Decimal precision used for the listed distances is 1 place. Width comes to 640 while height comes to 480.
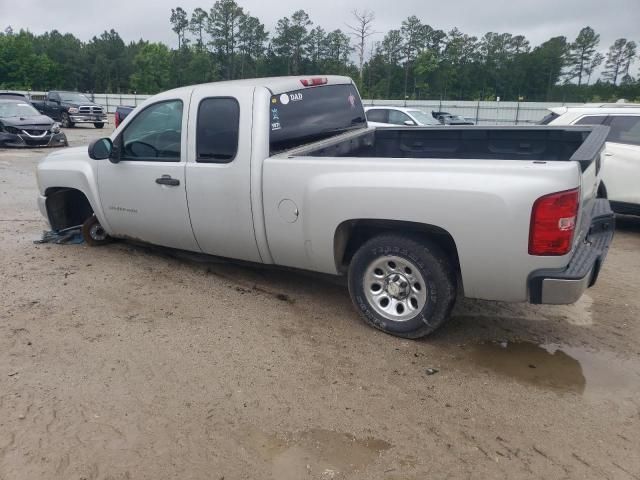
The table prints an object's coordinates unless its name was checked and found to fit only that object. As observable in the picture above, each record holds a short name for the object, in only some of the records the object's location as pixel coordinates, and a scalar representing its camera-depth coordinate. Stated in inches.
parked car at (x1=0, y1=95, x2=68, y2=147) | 637.3
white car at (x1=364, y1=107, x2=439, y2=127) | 576.9
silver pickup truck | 131.3
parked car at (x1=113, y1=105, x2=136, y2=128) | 712.4
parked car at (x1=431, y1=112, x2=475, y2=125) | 874.3
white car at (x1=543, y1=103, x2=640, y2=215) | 285.7
